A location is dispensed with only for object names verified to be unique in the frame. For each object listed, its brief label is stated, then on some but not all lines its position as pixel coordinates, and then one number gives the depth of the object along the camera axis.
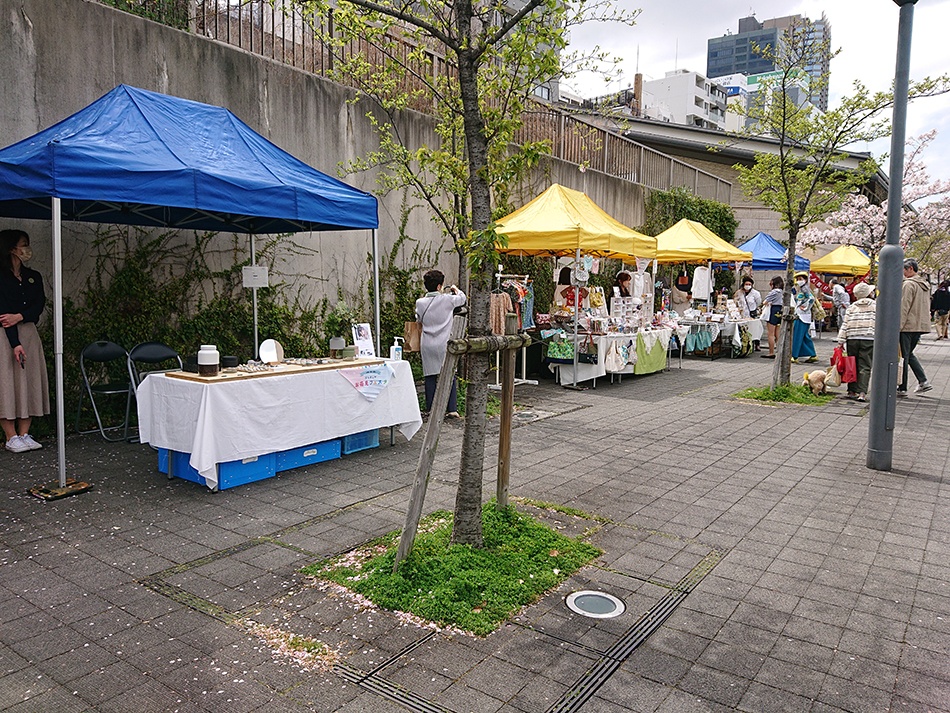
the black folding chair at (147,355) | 6.87
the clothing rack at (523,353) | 10.90
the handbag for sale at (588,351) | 10.96
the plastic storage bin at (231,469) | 5.41
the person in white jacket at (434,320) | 7.66
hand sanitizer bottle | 7.16
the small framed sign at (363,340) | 7.04
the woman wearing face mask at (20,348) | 6.00
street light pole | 5.99
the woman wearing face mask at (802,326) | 14.55
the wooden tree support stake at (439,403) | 3.58
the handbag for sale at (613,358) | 11.17
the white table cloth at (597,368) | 11.03
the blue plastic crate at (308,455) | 5.88
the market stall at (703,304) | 14.69
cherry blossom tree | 23.27
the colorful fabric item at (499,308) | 9.83
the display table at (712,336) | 15.24
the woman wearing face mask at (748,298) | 16.89
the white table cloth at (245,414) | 5.18
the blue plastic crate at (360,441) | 6.53
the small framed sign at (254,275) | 7.81
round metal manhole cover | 3.52
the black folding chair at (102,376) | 6.78
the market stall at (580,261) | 10.30
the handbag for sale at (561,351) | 11.01
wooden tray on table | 5.47
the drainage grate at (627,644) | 2.79
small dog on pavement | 10.75
